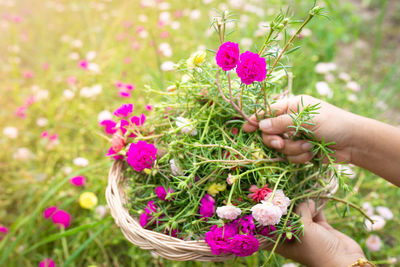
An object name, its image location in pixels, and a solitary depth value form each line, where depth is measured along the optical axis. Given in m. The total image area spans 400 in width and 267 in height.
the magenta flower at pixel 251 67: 0.69
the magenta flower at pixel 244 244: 0.74
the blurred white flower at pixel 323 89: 1.33
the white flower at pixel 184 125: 0.86
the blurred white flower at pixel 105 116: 1.26
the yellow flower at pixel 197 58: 0.86
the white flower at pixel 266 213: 0.73
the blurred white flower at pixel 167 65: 1.16
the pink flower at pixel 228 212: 0.78
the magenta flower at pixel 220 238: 0.75
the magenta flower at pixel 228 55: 0.72
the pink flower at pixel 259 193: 0.80
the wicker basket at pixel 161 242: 0.79
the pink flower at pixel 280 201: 0.79
